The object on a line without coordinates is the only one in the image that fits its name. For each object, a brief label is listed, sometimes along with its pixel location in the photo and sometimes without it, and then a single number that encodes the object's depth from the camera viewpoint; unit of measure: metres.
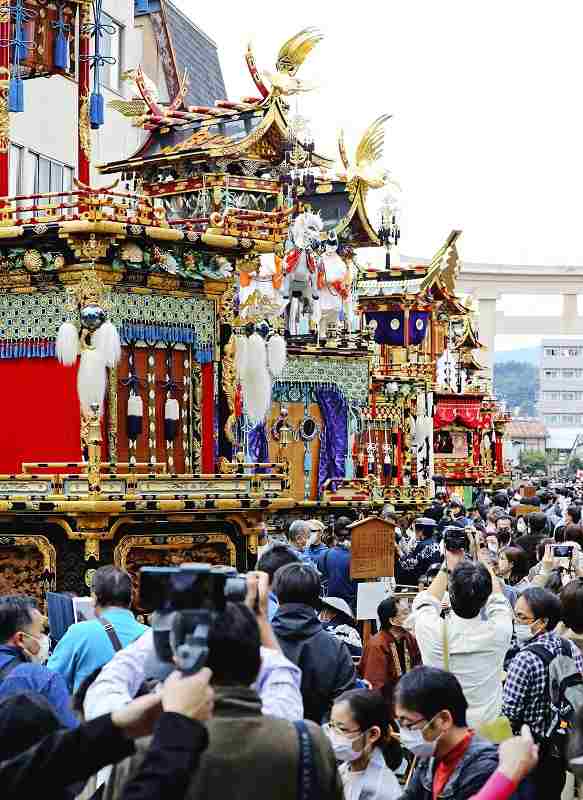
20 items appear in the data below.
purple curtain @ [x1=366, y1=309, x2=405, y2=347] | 34.00
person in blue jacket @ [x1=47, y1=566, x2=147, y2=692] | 7.47
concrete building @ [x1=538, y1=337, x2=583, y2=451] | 127.12
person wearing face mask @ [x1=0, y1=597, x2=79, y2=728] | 6.37
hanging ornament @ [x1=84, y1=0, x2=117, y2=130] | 19.12
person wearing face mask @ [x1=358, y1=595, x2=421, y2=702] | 9.10
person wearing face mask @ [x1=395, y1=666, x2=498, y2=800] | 5.44
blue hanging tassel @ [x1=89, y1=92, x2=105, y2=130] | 19.11
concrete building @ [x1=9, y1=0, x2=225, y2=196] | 27.97
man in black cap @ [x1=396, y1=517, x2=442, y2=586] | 15.11
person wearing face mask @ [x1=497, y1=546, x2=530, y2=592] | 12.07
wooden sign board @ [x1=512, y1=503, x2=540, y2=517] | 23.27
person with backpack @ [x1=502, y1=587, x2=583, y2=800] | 6.86
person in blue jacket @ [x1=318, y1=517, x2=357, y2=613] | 13.80
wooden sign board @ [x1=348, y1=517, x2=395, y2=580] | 13.34
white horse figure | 28.59
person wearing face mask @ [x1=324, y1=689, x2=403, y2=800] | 6.09
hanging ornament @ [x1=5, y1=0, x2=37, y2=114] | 18.89
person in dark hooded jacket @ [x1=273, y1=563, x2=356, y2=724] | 7.04
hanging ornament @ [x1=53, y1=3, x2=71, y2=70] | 19.70
